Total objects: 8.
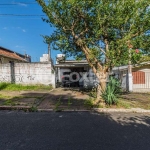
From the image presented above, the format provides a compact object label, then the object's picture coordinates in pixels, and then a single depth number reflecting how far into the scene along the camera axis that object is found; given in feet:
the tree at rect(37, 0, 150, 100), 18.71
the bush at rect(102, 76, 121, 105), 19.53
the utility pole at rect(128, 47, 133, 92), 35.74
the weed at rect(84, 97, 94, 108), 19.38
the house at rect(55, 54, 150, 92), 37.61
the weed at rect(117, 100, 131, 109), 19.58
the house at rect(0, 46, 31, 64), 43.85
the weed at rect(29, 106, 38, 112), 17.18
